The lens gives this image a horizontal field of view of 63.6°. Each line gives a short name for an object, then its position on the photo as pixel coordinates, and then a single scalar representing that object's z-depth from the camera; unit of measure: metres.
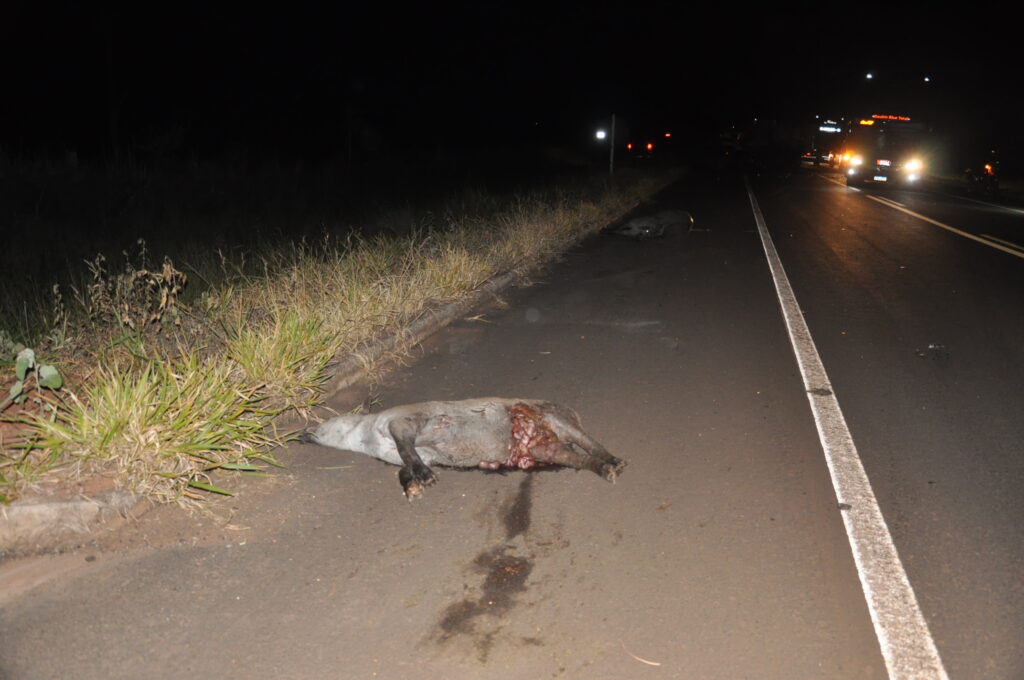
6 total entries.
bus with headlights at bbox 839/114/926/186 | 38.28
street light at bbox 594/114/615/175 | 27.45
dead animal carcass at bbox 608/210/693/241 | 16.95
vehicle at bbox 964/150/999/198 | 32.78
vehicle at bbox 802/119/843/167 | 63.28
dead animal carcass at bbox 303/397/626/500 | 5.00
